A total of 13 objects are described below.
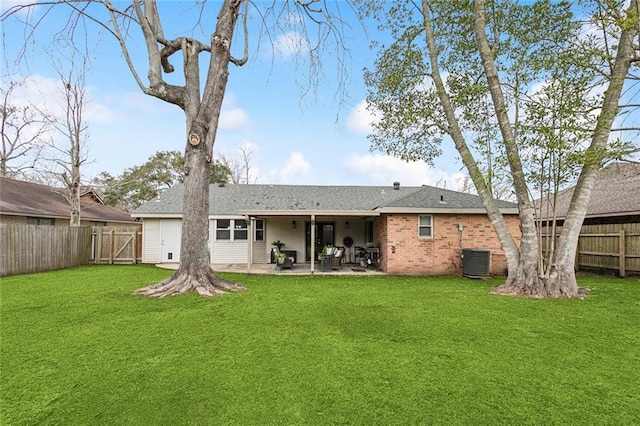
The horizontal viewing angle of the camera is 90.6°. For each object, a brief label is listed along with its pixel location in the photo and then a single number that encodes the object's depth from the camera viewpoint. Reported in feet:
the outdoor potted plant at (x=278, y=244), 45.93
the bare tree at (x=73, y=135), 50.37
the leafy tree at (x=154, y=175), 97.96
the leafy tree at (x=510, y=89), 24.21
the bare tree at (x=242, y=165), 102.89
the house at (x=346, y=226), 37.09
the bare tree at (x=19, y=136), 59.57
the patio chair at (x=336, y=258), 39.06
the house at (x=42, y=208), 45.29
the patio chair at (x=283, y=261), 39.22
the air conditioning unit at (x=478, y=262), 33.76
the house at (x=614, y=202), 37.22
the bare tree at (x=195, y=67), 25.52
